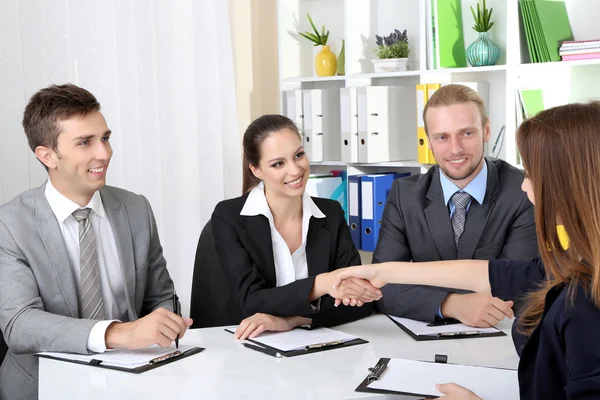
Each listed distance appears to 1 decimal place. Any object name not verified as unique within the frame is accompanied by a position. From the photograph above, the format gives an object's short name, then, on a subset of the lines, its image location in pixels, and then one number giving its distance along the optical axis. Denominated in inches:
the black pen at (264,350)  74.9
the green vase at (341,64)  167.0
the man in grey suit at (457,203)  97.8
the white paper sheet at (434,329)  82.0
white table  64.8
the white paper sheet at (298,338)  77.6
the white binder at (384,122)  149.4
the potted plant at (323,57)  163.6
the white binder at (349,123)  151.2
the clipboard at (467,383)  62.7
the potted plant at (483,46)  136.9
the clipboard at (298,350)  74.9
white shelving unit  132.4
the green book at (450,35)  141.6
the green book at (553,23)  128.4
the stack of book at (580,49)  123.5
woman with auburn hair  51.4
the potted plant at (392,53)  151.2
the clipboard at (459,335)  80.0
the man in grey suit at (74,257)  76.7
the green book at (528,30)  129.2
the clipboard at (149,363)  70.4
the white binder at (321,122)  158.6
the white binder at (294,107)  161.0
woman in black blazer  95.2
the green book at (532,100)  131.5
